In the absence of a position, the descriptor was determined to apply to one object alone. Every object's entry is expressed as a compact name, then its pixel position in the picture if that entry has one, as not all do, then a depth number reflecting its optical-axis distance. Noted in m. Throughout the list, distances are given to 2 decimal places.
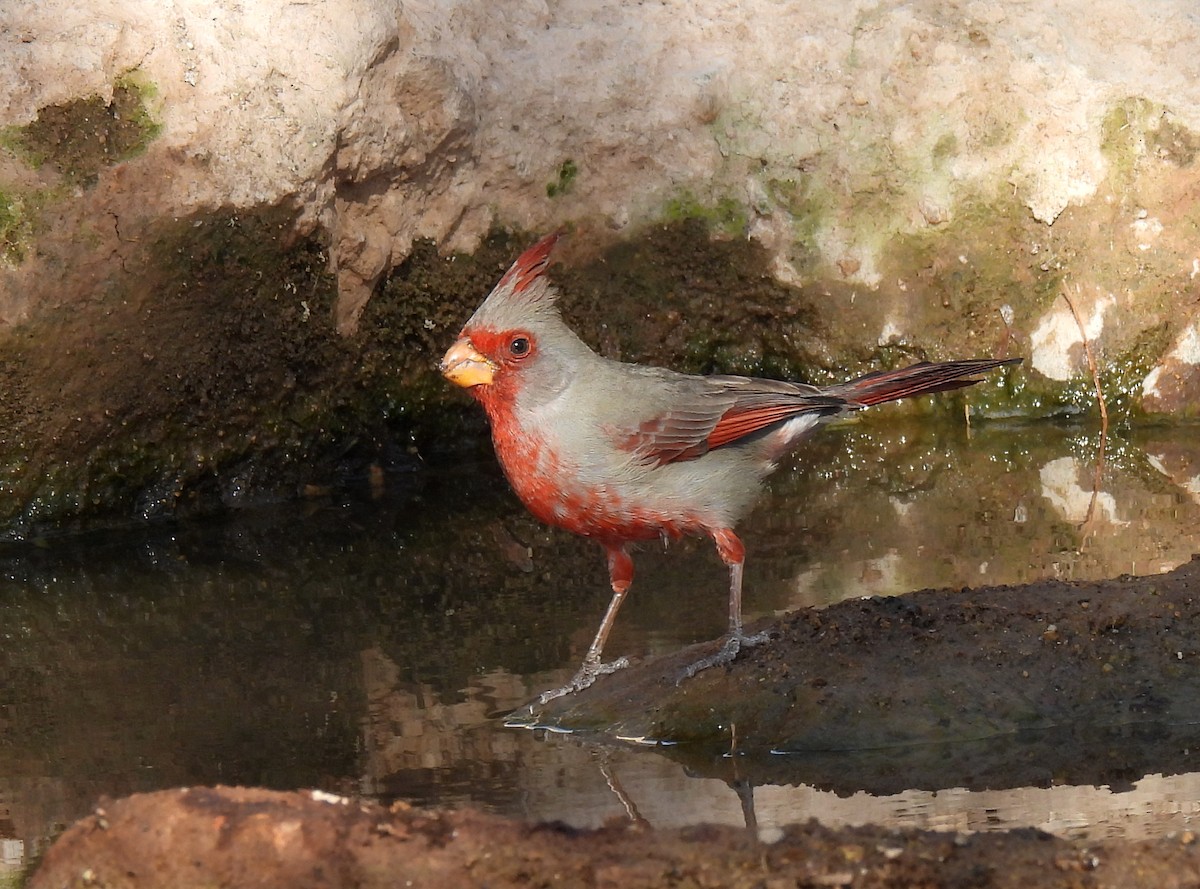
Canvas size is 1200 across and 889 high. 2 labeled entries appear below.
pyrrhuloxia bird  9.58
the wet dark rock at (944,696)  8.44
